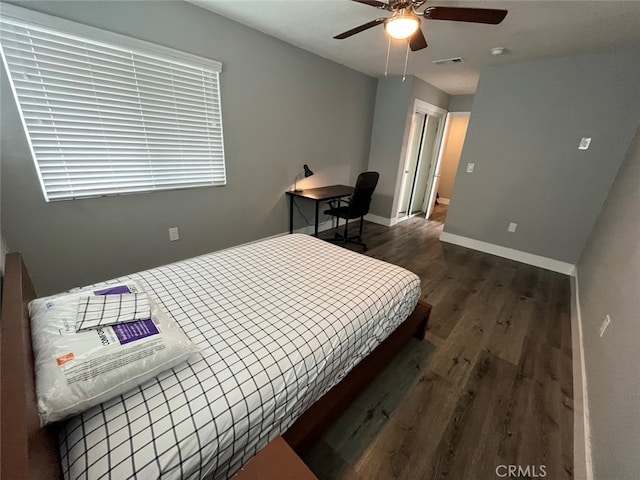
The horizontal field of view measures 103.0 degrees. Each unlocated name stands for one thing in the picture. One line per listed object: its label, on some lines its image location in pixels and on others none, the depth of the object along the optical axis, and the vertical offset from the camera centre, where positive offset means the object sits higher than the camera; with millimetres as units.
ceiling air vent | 2911 +1063
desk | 3223 -557
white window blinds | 1611 +222
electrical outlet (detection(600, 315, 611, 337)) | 1518 -901
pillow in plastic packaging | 697 -651
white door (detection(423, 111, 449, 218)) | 4809 -210
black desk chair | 3203 -607
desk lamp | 3291 -325
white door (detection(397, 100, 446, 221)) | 4320 -22
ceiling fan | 1502 +818
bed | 657 -767
